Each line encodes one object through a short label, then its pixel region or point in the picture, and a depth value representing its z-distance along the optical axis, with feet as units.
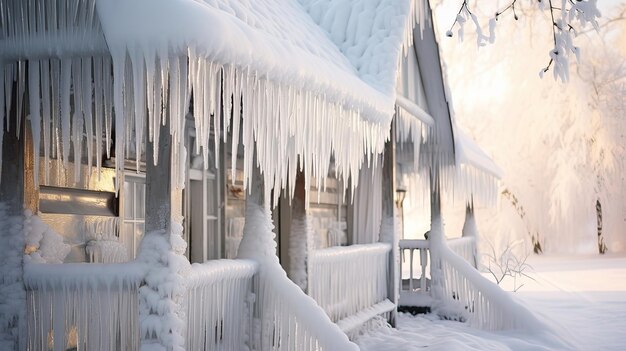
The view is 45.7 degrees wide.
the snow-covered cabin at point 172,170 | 15.75
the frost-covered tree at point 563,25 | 16.26
